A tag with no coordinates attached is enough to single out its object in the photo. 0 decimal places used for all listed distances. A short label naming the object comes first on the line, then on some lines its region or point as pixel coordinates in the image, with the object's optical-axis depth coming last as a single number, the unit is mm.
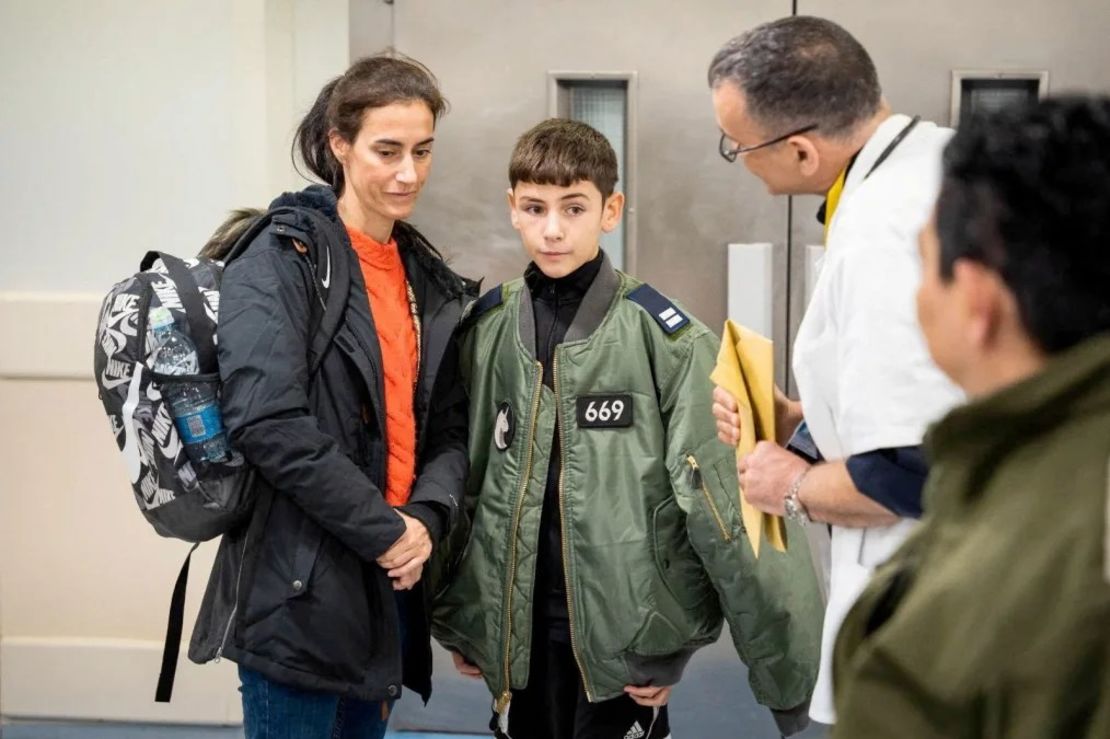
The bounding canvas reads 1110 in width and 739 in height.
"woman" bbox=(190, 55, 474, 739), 2279
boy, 2471
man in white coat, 1752
